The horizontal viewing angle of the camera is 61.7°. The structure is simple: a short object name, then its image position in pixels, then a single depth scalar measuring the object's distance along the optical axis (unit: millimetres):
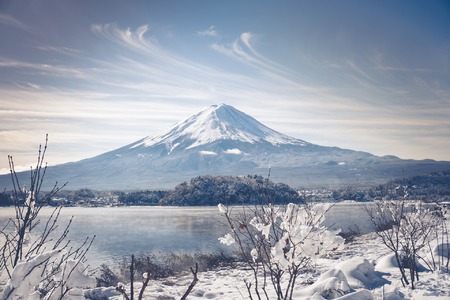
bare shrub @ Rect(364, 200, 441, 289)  6991
